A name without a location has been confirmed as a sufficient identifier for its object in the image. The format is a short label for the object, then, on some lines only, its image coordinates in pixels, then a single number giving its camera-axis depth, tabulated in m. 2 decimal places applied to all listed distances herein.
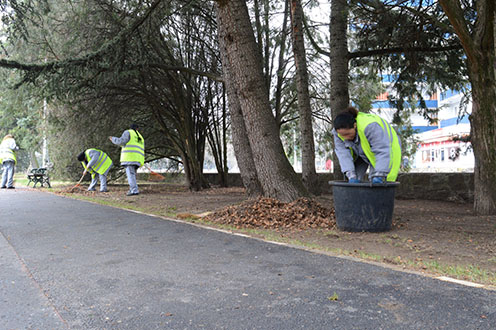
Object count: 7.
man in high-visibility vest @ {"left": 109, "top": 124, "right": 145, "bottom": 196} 12.56
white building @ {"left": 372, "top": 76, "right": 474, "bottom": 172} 16.07
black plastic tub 5.61
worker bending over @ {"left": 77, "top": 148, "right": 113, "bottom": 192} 14.11
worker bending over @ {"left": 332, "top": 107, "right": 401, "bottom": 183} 5.48
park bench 17.90
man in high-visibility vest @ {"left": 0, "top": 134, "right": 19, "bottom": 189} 16.42
